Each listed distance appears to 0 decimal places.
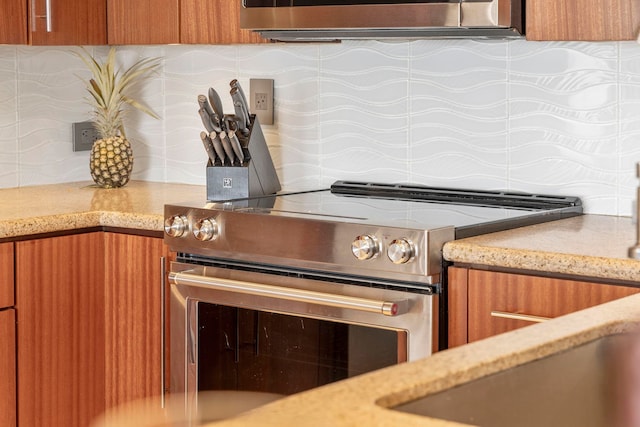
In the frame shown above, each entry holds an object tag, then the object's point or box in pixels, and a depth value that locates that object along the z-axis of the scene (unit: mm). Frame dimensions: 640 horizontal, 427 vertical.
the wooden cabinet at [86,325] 2637
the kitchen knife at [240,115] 2771
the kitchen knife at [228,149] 2748
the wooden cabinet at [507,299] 2064
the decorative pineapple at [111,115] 3215
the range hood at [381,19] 2404
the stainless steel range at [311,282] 2229
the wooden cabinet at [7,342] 2547
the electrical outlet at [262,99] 3180
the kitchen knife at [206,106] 2730
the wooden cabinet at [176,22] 2926
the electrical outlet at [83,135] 3458
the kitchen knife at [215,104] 2779
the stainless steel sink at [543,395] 1059
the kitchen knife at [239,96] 2758
